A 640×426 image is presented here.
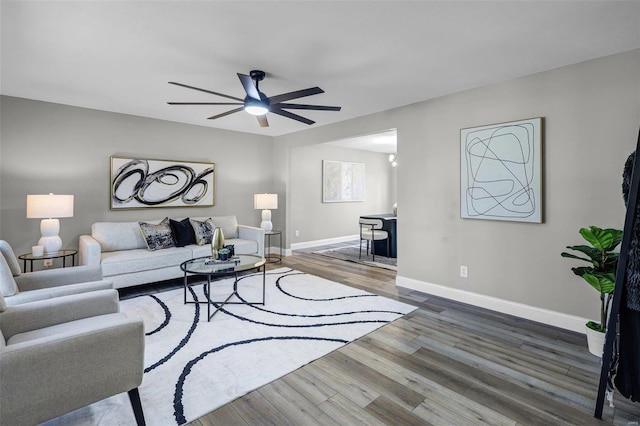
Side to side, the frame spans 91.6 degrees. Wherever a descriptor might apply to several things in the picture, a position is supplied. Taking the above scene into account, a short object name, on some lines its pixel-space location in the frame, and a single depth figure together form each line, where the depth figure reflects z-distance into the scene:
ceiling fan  2.61
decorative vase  3.53
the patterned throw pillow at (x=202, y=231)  4.67
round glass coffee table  3.17
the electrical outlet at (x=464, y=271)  3.61
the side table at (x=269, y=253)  5.81
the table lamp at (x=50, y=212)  3.46
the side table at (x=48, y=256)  3.45
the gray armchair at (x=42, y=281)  2.11
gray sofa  3.74
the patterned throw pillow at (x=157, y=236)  4.26
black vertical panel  1.66
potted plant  2.16
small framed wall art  7.57
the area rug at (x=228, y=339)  1.86
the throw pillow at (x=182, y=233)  4.53
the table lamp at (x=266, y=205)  5.70
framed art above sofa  4.63
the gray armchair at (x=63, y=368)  1.28
